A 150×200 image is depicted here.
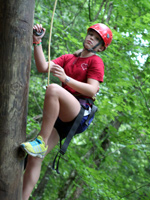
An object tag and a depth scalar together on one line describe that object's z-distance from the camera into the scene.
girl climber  10.12
